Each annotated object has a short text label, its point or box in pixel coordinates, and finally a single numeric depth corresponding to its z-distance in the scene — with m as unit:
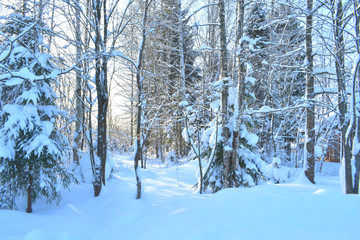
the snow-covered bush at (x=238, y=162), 5.74
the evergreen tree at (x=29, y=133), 4.01
